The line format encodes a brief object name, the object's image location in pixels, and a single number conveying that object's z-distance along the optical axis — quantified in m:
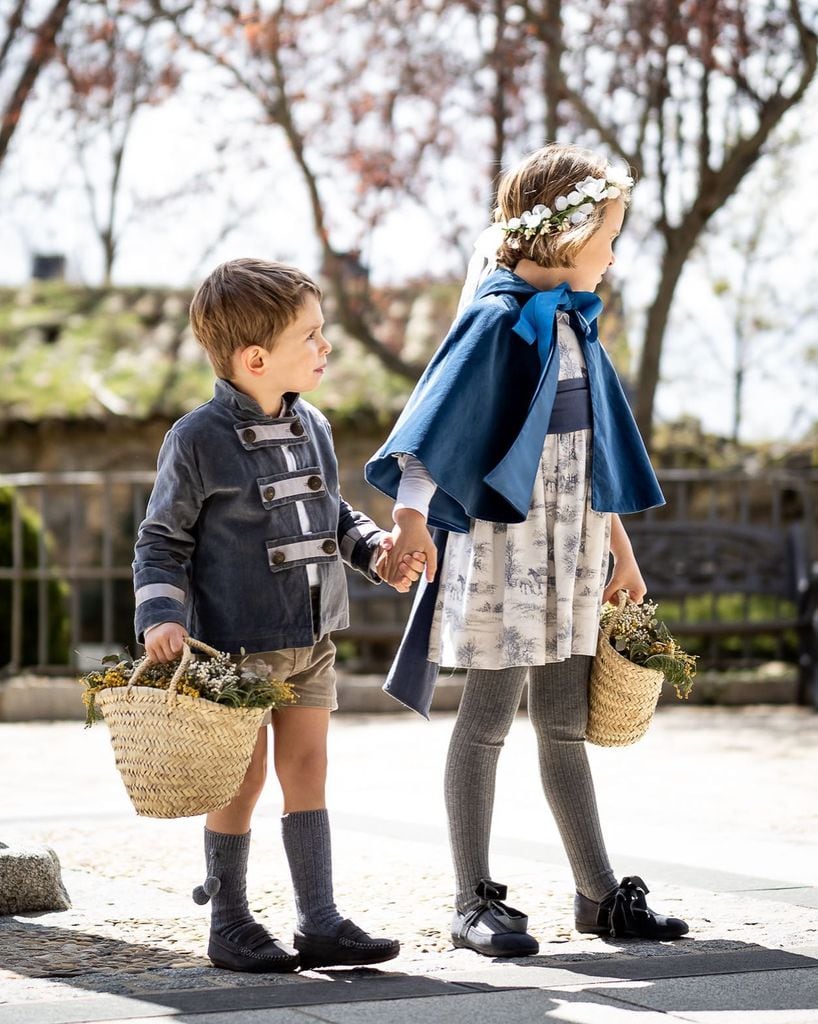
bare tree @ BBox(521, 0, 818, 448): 10.03
